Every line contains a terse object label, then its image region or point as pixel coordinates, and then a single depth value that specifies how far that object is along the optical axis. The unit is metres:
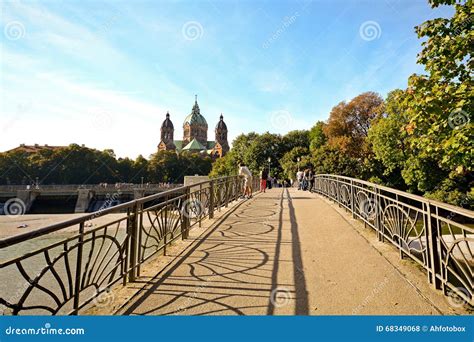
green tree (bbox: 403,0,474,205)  4.90
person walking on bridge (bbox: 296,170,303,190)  21.05
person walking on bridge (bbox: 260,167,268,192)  15.17
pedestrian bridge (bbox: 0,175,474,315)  2.93
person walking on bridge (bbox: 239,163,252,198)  12.66
